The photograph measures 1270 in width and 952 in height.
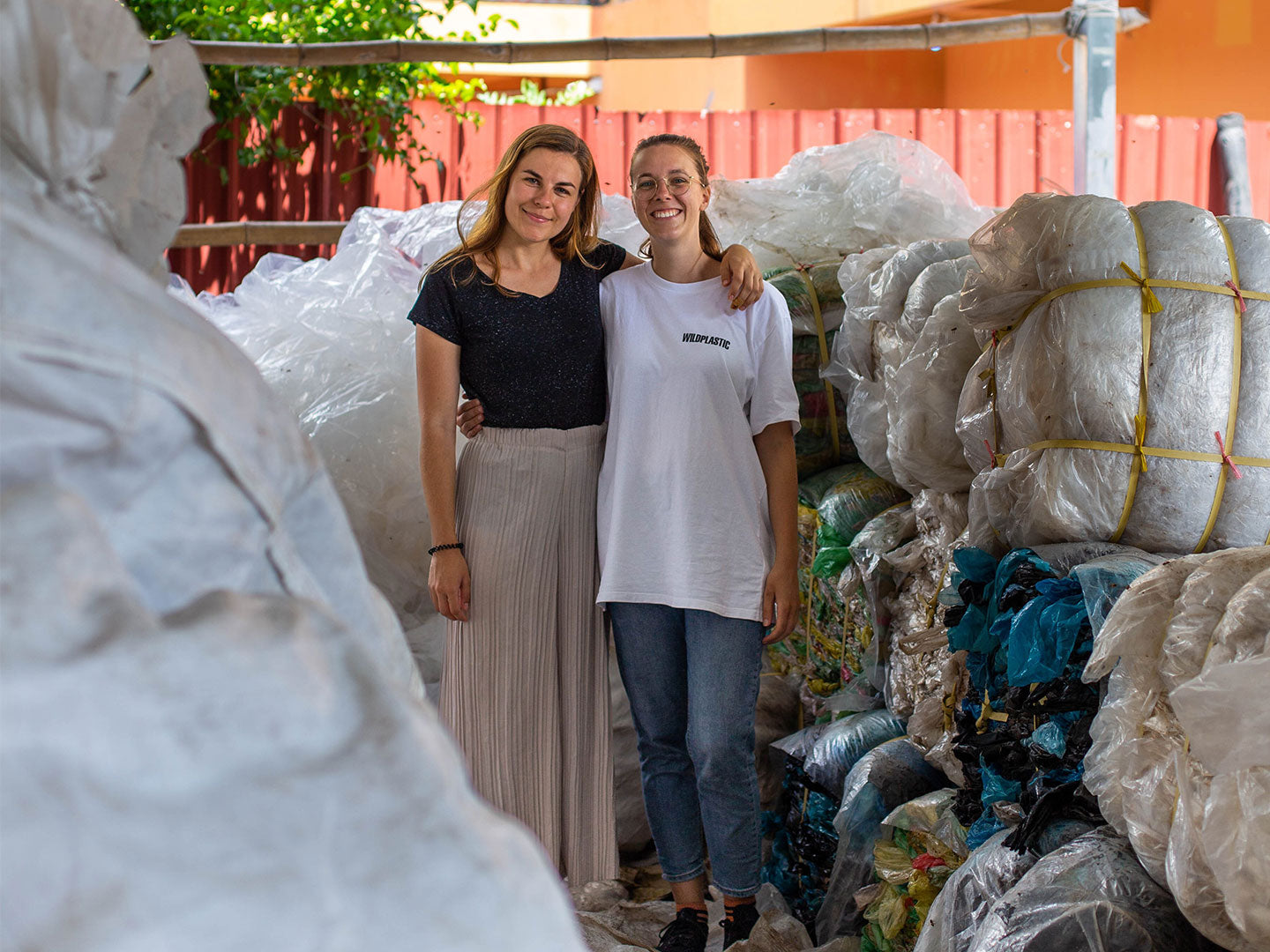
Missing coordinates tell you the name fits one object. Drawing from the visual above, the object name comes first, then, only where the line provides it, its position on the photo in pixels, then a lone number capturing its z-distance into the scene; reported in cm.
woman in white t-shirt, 211
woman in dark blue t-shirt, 215
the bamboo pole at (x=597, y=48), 392
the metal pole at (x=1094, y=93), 411
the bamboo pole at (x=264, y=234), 465
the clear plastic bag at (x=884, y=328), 245
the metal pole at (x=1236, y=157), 664
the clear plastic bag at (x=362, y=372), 309
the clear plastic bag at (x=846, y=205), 317
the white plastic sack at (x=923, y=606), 234
